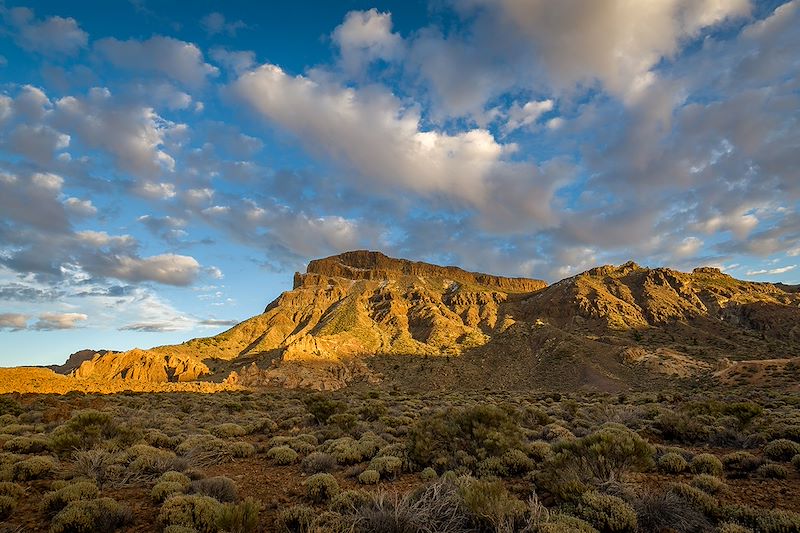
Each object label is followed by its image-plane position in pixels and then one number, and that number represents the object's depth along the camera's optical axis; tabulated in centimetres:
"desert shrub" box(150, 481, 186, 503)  820
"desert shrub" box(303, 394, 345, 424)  1997
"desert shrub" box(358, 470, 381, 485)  1006
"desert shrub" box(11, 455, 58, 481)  950
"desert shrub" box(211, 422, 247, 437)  1656
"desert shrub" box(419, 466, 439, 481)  990
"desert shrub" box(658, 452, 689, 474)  1023
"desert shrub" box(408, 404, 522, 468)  1115
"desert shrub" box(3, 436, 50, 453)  1251
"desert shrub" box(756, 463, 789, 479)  932
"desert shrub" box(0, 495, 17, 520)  729
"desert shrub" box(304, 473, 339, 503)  880
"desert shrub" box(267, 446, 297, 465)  1235
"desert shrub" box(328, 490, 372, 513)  749
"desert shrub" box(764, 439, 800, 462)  1104
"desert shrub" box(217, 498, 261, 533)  643
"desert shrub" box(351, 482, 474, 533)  625
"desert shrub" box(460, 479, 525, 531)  609
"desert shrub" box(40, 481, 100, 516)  751
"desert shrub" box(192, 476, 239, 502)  853
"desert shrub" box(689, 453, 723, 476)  979
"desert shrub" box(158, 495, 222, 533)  672
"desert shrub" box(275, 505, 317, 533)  696
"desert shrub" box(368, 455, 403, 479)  1075
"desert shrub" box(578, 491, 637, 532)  648
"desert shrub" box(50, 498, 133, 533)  658
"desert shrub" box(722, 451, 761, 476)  1019
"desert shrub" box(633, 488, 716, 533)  671
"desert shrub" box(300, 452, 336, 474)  1137
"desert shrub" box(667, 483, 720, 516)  729
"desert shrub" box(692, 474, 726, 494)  851
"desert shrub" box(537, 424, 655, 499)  877
